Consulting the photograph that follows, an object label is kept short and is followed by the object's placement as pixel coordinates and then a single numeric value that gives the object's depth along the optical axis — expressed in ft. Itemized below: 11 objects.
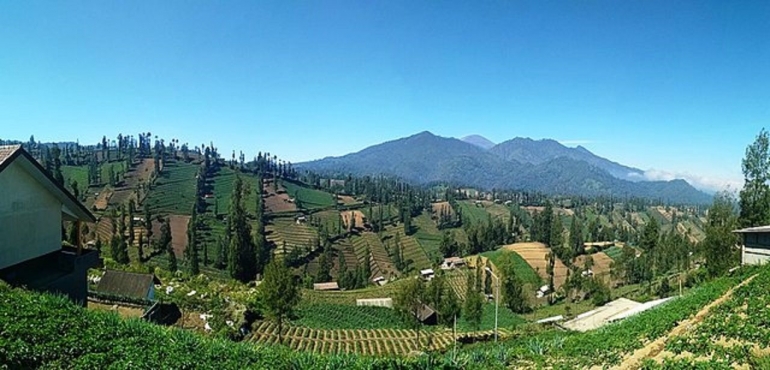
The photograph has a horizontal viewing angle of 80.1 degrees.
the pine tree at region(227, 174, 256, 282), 204.54
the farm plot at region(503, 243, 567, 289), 250.57
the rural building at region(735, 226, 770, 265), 67.46
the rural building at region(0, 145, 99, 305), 23.75
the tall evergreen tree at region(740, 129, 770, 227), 94.48
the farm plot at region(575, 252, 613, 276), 268.56
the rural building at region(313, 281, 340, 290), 230.89
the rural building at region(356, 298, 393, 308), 166.91
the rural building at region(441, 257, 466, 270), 283.79
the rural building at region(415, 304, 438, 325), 135.54
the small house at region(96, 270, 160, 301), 80.18
